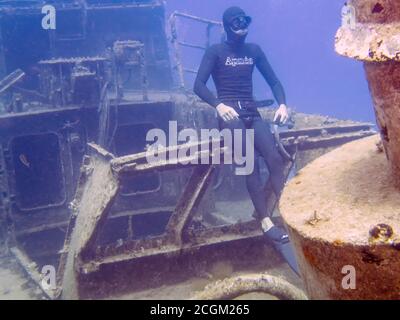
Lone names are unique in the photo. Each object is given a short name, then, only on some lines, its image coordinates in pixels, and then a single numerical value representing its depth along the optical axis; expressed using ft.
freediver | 14.97
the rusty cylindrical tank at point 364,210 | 4.33
